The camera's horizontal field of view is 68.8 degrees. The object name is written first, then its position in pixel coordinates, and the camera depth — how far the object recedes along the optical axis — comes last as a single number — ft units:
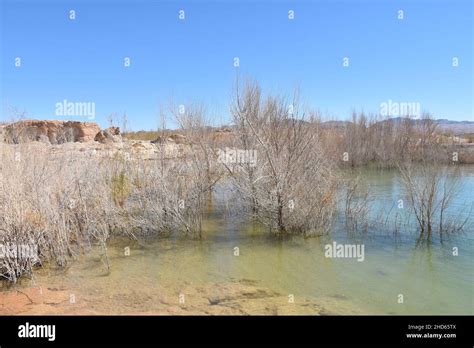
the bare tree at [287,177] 30.12
